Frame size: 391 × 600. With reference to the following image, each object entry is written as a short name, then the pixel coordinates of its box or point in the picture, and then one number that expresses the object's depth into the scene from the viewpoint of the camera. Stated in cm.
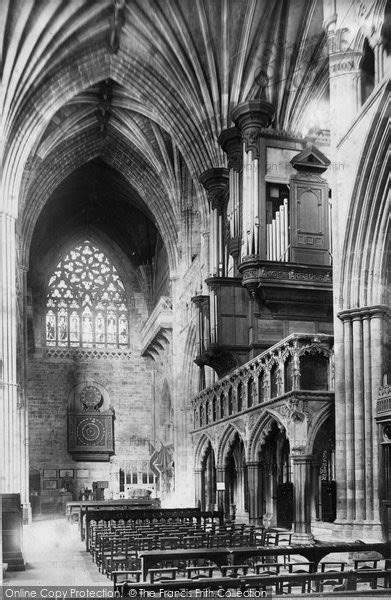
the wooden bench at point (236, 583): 740
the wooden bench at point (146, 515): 1931
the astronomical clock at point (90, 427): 3962
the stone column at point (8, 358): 2491
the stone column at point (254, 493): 1845
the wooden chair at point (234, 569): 853
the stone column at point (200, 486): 2485
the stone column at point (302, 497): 1536
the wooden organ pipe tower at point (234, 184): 2294
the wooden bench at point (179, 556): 1003
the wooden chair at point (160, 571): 897
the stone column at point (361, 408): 1446
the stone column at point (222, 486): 2166
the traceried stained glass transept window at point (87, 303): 4241
